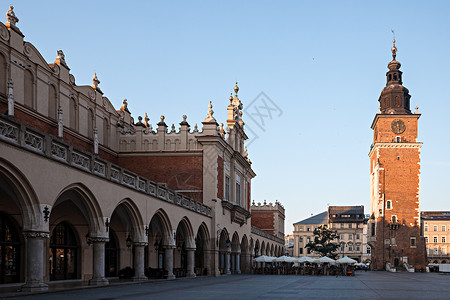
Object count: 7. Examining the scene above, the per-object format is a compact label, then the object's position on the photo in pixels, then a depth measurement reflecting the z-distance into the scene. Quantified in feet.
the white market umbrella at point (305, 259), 213.75
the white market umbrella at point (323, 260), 212.15
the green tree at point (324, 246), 373.20
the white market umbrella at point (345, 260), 204.22
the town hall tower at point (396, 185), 311.06
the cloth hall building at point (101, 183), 71.56
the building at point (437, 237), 444.96
